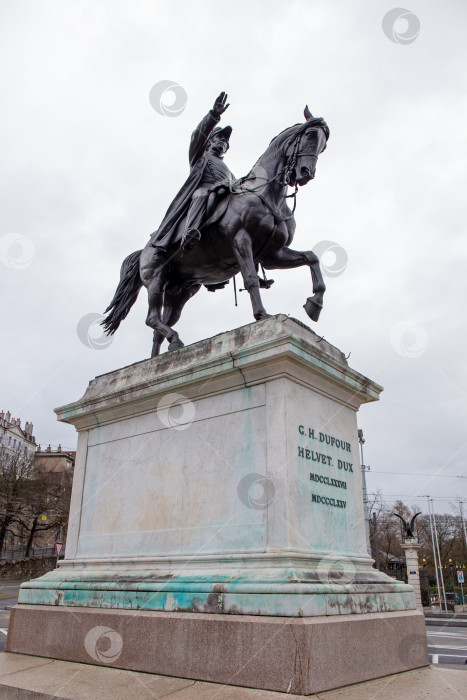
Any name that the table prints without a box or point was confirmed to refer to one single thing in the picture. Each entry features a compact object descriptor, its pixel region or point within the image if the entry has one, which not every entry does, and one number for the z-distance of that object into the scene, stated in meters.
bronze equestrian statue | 6.68
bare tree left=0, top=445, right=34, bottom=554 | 54.53
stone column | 33.19
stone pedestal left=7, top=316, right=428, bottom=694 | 4.43
